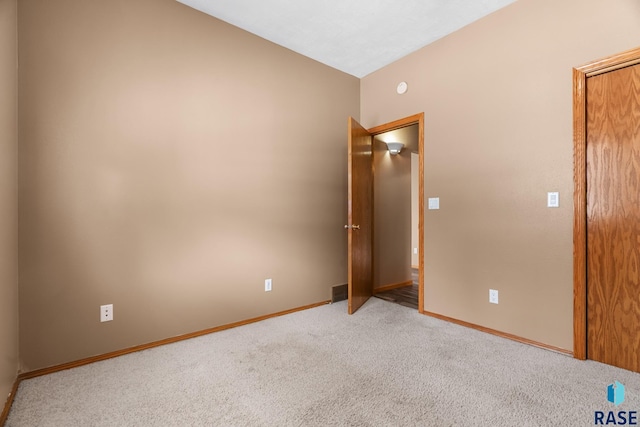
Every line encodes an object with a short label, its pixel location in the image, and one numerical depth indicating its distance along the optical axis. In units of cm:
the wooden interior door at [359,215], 302
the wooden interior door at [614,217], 195
